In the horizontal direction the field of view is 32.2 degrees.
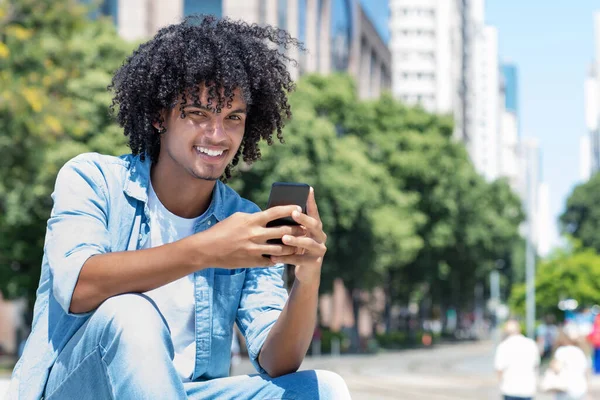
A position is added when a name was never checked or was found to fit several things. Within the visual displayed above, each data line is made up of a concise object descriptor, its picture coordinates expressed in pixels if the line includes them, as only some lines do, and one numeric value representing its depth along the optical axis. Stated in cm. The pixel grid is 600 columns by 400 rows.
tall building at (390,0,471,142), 11062
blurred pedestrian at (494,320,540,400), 1361
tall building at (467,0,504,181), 14275
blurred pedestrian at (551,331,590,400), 1338
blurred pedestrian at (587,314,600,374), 2915
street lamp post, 2564
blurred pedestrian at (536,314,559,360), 3534
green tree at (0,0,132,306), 1786
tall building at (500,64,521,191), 18675
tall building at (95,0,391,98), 4066
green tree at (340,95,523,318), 4574
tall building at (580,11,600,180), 14290
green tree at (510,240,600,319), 3500
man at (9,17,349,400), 247
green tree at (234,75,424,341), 3127
